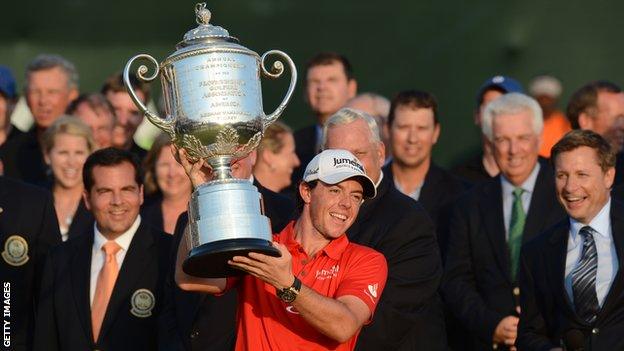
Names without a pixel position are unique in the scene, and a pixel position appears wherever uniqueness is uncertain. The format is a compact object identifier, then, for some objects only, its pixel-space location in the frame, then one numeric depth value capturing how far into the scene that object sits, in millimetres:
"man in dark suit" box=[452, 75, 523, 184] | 19656
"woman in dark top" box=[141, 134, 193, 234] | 18297
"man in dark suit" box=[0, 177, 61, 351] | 16016
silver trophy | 10844
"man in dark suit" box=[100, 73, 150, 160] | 20844
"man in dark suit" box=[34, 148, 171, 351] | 15547
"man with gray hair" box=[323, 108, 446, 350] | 13977
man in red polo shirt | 11641
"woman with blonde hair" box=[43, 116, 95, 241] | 18359
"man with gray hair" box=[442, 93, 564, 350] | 16633
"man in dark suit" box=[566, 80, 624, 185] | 19000
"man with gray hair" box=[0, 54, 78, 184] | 20937
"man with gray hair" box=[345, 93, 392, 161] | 19250
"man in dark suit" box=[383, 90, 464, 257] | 18078
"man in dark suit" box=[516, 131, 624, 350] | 14445
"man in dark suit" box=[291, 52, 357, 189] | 20609
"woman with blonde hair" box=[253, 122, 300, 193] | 18422
